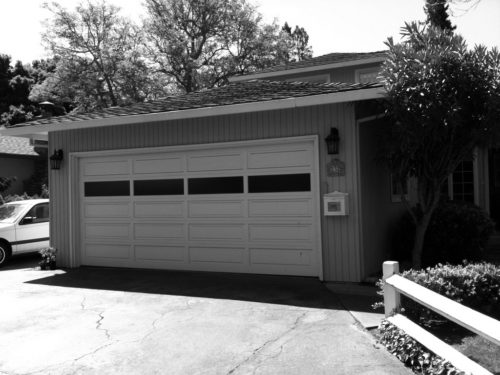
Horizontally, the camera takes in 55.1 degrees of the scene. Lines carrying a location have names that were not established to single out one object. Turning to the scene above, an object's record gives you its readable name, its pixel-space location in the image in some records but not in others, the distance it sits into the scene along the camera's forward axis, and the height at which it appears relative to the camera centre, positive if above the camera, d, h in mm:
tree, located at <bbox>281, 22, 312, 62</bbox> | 44562 +14150
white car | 11398 -726
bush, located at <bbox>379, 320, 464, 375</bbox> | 4035 -1524
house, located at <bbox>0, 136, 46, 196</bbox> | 22500 +1763
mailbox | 7750 -239
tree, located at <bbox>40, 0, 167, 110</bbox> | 28516 +8112
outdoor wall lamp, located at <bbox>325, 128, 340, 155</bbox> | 7840 +788
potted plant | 10281 -1350
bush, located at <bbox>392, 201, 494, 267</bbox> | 9109 -948
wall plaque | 7918 +352
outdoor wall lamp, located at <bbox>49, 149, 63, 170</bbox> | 10320 +811
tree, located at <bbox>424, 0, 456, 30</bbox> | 25797 +9435
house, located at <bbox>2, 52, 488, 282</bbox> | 7949 +164
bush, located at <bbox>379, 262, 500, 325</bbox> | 5254 -1139
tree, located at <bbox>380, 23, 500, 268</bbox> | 6918 +1320
